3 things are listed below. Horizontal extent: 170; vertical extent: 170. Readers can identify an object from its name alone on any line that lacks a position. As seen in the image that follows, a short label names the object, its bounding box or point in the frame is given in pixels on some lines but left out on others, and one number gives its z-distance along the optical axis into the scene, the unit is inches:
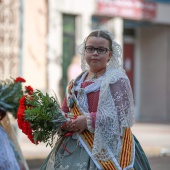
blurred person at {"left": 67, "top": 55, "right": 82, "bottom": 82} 886.0
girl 261.6
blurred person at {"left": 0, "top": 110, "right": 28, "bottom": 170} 281.6
